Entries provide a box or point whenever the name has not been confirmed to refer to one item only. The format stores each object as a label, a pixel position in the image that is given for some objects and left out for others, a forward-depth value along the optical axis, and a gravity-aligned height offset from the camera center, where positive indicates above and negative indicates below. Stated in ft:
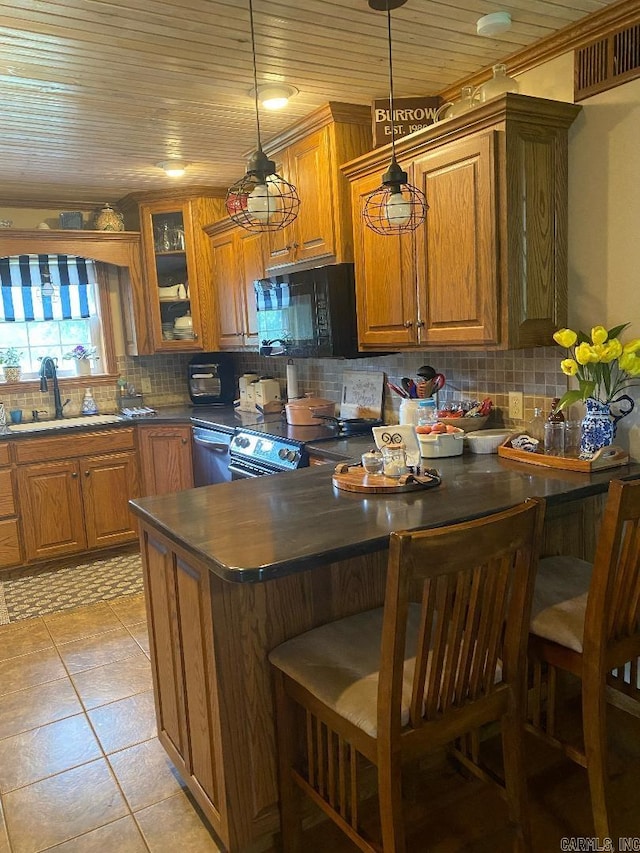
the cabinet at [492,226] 7.57 +1.28
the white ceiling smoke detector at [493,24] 7.28 +3.44
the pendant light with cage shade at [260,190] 6.47 +1.63
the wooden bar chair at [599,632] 5.08 -2.57
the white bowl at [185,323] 15.43 +0.56
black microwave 10.25 +0.46
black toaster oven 16.38 -0.88
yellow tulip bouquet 7.13 -0.41
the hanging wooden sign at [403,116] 9.21 +3.09
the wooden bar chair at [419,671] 4.38 -2.57
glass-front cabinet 14.97 +1.80
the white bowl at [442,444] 8.48 -1.42
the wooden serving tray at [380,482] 6.82 -1.54
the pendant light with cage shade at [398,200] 6.48 +1.52
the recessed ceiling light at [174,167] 12.60 +3.51
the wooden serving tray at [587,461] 7.27 -1.51
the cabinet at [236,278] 13.21 +1.40
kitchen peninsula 5.43 -2.24
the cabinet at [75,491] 13.57 -2.98
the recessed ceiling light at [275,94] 9.03 +3.49
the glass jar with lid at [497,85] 7.97 +2.98
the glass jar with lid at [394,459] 7.16 -1.36
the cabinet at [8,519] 13.23 -3.32
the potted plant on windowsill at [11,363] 14.97 -0.17
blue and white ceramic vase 7.45 -1.14
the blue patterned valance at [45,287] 15.05 +1.57
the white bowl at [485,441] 8.51 -1.42
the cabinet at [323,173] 10.01 +2.69
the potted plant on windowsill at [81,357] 15.92 -0.13
